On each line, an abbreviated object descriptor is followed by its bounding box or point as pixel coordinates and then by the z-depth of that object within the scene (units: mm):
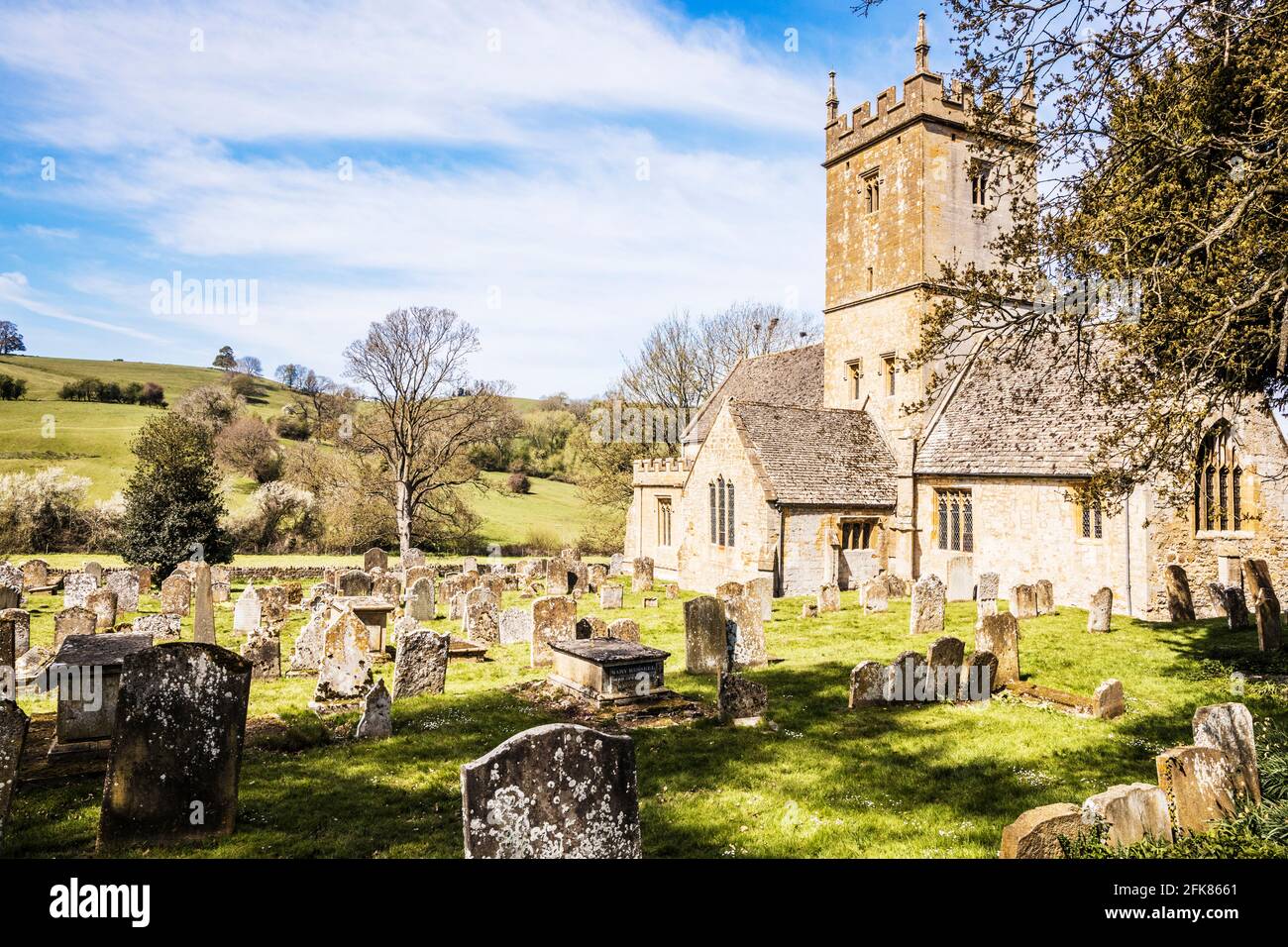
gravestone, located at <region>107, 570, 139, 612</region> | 20703
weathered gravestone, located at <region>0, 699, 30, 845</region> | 5969
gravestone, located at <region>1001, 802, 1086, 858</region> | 5332
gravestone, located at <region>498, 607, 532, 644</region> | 16703
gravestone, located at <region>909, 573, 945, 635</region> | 16578
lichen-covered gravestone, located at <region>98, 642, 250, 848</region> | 6453
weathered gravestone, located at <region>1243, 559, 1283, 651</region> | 13266
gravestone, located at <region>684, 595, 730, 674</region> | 13492
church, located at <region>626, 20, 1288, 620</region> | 19188
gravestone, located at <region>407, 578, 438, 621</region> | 20083
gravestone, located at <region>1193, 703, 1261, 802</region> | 6656
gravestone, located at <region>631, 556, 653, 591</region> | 25859
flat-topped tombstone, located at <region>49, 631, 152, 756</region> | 9070
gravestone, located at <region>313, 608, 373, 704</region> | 11492
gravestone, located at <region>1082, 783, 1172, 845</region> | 5461
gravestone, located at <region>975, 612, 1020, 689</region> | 12258
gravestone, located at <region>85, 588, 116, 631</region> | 17562
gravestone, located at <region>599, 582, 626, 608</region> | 21547
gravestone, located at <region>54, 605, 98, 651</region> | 15141
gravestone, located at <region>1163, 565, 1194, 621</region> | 17922
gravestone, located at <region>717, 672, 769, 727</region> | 10414
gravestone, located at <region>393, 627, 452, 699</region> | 11875
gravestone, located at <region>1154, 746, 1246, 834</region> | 5867
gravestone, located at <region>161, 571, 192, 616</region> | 19891
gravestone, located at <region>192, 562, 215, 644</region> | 14797
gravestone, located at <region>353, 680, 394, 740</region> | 9836
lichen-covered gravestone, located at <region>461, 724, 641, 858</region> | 4688
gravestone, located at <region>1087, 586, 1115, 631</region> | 16594
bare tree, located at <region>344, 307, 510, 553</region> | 34688
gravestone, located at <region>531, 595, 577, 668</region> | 14117
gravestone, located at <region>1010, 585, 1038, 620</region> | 18594
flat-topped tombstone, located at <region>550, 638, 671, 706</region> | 11406
